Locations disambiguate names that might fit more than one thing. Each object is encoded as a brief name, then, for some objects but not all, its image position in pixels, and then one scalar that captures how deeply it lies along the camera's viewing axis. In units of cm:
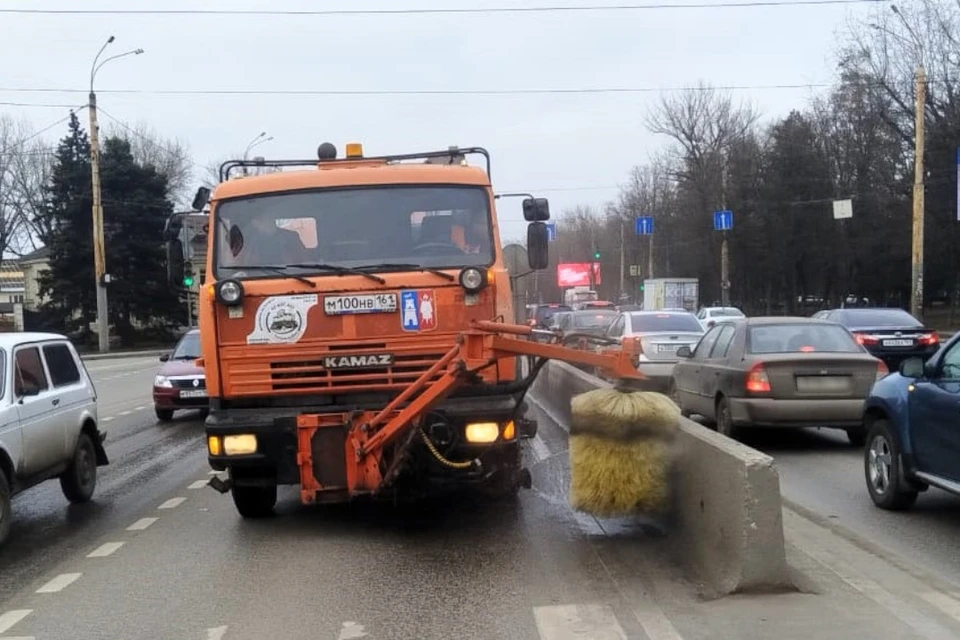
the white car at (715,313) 3506
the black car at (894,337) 1961
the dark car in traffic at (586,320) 2728
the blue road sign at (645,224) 5772
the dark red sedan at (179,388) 1717
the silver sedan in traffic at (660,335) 1803
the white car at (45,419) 832
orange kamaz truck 746
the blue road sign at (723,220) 5138
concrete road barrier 573
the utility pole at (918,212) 2923
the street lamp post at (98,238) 4109
